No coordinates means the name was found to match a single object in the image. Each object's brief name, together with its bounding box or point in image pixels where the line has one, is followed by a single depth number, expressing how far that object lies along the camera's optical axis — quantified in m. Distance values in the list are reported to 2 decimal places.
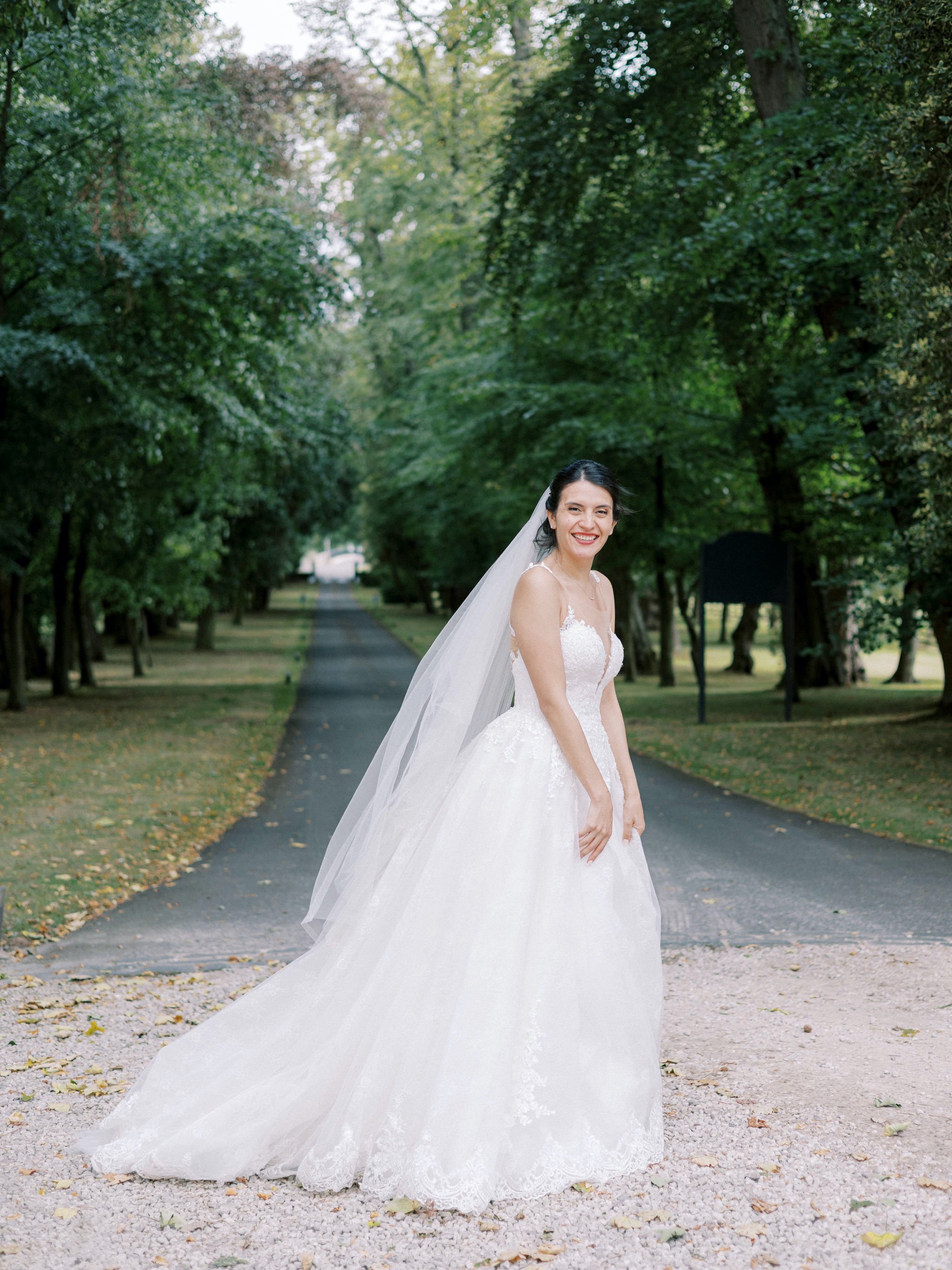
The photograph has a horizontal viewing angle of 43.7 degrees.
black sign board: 19.38
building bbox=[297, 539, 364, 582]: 144.25
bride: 4.02
